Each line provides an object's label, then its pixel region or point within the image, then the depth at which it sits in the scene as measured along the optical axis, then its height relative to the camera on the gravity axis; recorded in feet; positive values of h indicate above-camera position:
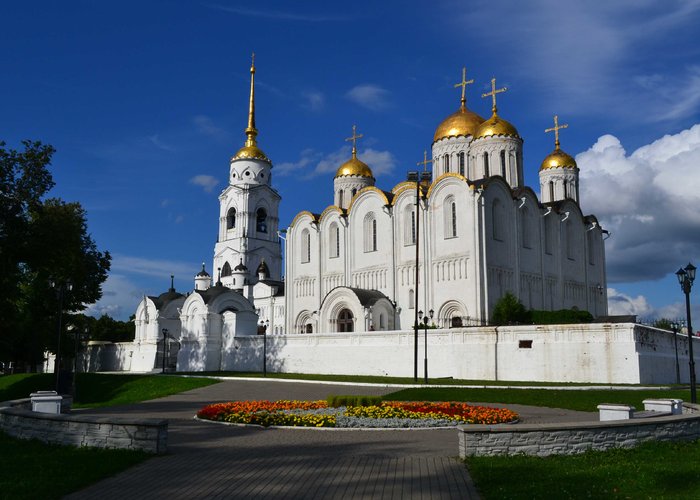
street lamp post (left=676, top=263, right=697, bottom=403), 65.46 +8.09
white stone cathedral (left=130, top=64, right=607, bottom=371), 141.49 +23.46
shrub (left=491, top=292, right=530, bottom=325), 130.31 +10.11
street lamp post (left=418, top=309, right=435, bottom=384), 96.44 +3.80
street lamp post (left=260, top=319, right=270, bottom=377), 129.66 +2.04
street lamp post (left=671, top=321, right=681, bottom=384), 105.70 +1.72
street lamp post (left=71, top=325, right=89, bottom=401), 89.52 +4.82
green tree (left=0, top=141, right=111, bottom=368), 88.89 +17.05
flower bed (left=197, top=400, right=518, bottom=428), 48.70 -3.51
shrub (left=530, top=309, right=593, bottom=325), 133.17 +9.54
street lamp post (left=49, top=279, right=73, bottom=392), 78.18 +7.74
